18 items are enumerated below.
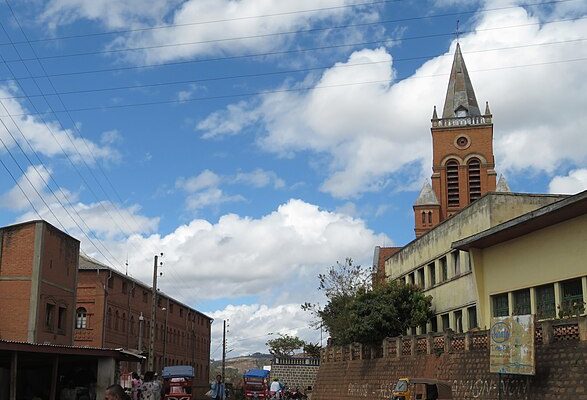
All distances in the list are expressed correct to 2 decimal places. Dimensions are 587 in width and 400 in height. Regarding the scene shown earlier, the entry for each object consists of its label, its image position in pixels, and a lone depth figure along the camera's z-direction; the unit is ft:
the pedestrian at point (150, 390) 60.85
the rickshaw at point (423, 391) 67.15
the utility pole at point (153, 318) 128.77
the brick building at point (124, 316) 178.19
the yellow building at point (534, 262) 77.36
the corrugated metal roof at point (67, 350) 51.06
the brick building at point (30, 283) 120.47
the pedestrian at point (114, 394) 23.12
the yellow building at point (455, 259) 101.60
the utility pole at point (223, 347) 240.22
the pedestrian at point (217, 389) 73.31
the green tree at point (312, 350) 236.84
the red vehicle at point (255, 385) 159.44
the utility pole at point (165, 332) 210.55
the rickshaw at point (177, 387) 116.78
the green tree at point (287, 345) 387.32
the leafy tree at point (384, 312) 114.62
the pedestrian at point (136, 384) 64.95
